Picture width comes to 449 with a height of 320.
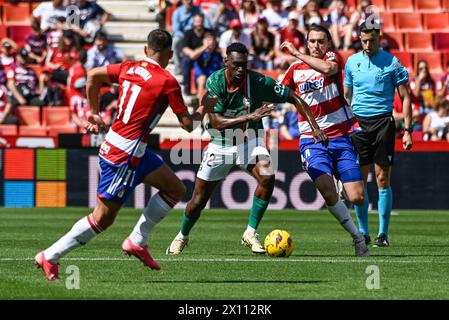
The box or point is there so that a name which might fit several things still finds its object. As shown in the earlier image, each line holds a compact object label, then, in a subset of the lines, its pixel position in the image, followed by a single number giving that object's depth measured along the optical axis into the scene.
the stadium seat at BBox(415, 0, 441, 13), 29.81
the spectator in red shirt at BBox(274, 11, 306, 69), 25.91
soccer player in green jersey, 12.61
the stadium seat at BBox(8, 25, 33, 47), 27.25
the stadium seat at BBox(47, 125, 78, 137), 24.59
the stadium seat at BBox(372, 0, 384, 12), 29.38
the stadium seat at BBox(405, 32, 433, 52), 28.70
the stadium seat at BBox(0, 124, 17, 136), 24.53
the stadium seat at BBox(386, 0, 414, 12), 29.62
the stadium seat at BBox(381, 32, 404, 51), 27.84
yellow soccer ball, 12.62
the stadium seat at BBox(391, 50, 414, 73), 27.45
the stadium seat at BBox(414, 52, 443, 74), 28.17
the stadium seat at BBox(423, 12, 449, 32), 29.42
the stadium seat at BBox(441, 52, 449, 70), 28.14
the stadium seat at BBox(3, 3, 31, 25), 27.84
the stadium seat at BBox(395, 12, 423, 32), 29.36
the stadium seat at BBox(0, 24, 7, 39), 27.02
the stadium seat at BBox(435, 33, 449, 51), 28.92
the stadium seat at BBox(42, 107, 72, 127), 25.00
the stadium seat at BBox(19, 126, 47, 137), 24.45
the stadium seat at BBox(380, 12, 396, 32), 29.02
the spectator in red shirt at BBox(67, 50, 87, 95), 24.80
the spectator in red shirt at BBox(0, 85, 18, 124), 24.69
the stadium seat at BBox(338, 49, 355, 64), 26.46
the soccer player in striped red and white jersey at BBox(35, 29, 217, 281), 10.24
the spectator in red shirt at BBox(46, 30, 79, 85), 25.50
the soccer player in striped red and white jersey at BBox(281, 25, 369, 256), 12.69
